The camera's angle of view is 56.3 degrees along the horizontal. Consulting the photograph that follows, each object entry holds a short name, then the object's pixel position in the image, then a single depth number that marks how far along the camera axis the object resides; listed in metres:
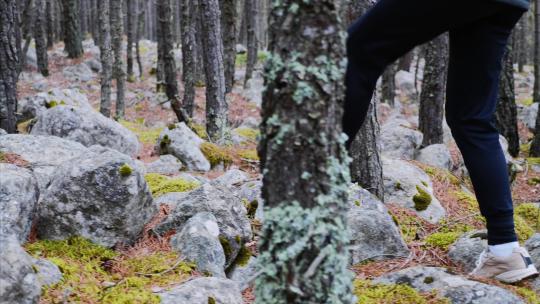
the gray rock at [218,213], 3.06
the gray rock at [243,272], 3.00
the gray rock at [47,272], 2.31
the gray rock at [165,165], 5.40
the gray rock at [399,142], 6.91
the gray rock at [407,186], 4.57
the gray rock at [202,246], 2.82
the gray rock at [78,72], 17.58
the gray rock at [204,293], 2.32
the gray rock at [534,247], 2.82
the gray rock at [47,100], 8.28
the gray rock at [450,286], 2.42
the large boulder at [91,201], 2.81
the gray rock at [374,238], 3.10
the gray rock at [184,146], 5.82
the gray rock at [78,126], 5.89
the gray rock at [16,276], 1.90
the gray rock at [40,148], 4.11
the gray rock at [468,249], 2.88
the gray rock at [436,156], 6.76
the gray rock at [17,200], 2.60
